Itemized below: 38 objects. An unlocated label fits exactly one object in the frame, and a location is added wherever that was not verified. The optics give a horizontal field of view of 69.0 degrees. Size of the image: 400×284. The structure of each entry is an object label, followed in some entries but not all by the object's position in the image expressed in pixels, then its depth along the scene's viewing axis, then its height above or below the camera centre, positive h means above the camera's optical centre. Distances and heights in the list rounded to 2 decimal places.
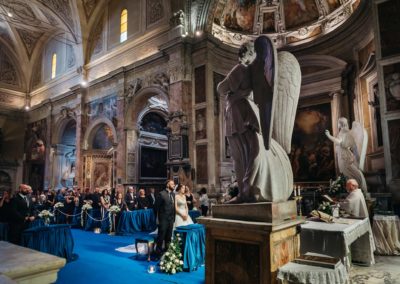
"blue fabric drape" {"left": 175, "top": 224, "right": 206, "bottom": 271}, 5.31 -1.33
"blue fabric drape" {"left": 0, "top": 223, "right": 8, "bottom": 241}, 6.12 -1.13
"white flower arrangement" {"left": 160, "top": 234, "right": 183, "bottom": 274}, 5.15 -1.52
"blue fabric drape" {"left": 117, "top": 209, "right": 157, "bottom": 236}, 9.36 -1.56
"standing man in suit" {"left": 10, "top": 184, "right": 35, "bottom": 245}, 6.13 -0.78
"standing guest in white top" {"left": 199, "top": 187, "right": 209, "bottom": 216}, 10.18 -1.02
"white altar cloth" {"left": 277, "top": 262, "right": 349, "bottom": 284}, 2.48 -0.88
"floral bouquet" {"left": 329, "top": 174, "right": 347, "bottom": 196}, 7.48 -0.40
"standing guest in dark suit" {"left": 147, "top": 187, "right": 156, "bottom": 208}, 10.96 -0.90
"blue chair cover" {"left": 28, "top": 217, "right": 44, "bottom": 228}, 7.28 -1.16
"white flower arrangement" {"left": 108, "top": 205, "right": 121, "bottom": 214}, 9.30 -1.07
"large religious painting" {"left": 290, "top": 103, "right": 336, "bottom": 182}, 11.04 +1.01
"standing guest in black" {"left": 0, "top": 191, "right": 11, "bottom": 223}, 6.21 -0.70
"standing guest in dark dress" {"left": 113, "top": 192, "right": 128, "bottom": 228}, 9.86 -1.01
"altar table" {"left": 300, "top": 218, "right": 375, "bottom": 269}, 3.53 -0.82
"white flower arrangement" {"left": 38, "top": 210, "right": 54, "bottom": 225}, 6.39 -0.86
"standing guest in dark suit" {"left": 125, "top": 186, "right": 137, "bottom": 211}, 10.55 -0.92
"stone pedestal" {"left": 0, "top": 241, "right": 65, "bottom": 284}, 1.65 -0.52
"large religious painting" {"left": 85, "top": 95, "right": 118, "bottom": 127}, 15.12 +3.66
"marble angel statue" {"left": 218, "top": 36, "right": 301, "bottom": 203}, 2.89 +0.59
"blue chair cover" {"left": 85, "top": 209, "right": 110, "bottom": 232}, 10.53 -1.60
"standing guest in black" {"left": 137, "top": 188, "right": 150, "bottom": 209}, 10.67 -0.99
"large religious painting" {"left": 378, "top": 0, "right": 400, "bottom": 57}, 7.62 +3.82
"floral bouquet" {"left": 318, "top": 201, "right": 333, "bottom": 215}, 4.83 -0.60
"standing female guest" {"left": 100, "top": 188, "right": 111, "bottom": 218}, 10.15 -0.91
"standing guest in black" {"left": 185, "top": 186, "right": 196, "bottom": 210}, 9.21 -0.82
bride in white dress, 6.13 -0.77
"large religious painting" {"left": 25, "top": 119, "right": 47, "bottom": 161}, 20.50 +2.61
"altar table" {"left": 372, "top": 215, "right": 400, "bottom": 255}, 5.74 -1.27
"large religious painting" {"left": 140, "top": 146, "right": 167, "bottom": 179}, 15.71 +0.66
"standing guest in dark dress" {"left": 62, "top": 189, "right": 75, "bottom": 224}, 11.48 -1.17
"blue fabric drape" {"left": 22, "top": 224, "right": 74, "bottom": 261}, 5.73 -1.29
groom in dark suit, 5.89 -0.79
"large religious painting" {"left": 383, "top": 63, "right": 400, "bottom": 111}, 7.43 +2.16
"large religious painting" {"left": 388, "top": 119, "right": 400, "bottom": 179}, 7.21 +0.64
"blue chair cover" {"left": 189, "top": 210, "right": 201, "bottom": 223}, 8.74 -1.20
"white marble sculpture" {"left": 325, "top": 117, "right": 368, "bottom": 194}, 7.37 +0.56
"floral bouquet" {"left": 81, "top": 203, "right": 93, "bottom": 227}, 10.12 -1.17
